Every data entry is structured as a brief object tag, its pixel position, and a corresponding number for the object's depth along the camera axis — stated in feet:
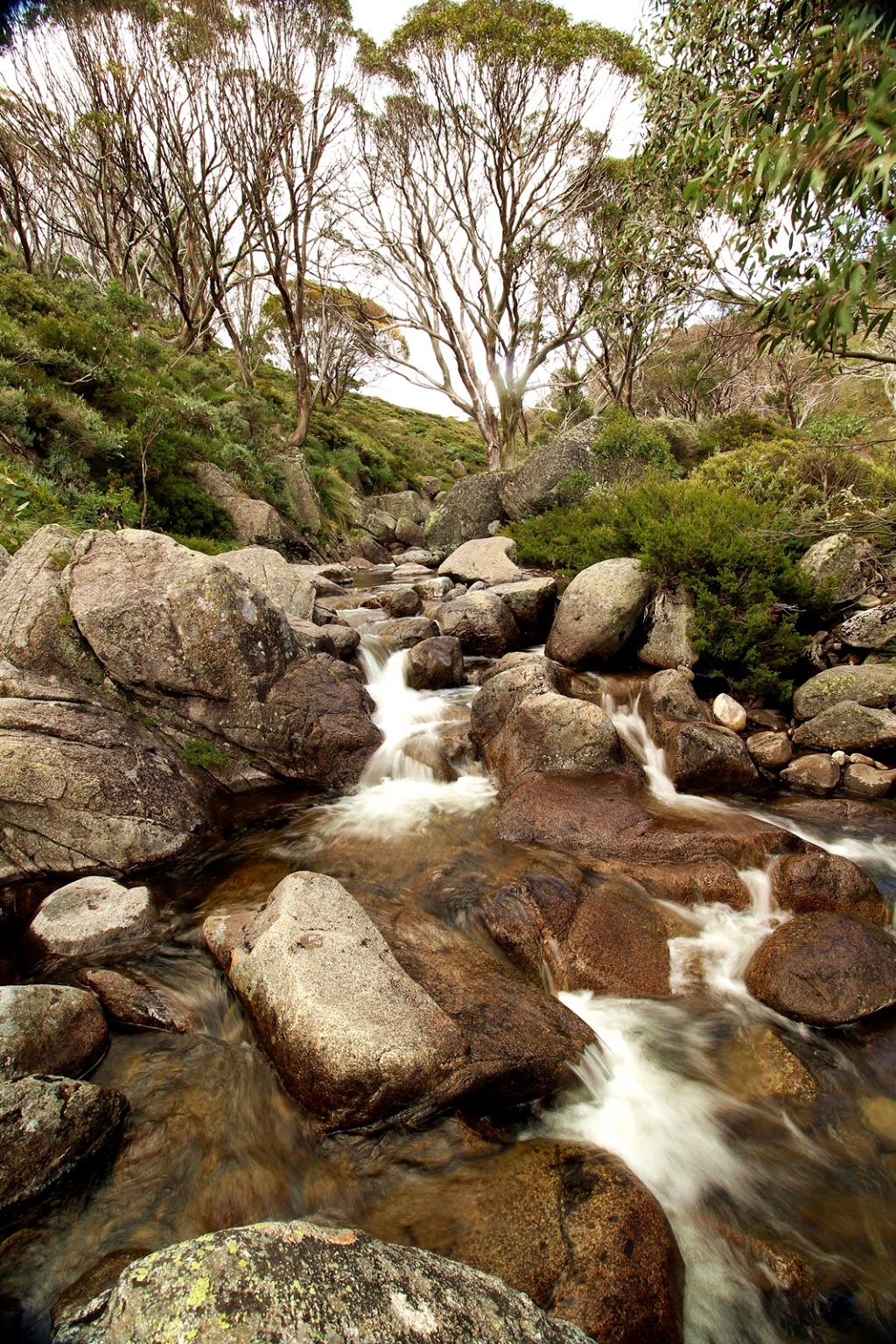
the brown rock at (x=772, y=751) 21.95
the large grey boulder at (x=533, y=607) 34.09
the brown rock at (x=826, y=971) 12.36
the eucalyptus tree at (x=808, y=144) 8.91
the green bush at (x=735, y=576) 24.88
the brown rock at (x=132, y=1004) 11.50
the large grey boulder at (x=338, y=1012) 9.64
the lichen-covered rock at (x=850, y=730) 21.20
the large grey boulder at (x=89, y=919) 13.30
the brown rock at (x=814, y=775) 20.84
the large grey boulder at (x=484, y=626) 32.58
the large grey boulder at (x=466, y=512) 62.28
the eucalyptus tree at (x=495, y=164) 53.62
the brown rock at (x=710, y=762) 20.98
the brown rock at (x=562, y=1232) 7.47
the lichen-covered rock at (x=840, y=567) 26.23
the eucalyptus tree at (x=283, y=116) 53.47
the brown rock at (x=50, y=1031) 9.29
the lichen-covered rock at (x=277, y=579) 33.81
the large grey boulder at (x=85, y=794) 15.99
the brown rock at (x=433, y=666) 28.96
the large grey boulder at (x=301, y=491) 59.93
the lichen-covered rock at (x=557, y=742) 21.08
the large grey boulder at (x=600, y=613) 28.04
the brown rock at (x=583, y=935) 13.50
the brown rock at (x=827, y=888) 15.02
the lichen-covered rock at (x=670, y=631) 26.48
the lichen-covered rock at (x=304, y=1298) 5.13
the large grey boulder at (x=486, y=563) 44.68
